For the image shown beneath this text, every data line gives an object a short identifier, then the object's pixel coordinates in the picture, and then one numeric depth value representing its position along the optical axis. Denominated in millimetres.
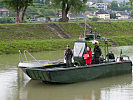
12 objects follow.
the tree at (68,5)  51875
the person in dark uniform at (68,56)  17984
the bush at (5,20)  76238
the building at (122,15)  164500
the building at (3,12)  143425
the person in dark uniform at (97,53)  18750
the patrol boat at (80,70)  16906
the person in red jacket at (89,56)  18281
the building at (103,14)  147500
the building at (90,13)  150475
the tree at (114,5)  192750
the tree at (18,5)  48766
